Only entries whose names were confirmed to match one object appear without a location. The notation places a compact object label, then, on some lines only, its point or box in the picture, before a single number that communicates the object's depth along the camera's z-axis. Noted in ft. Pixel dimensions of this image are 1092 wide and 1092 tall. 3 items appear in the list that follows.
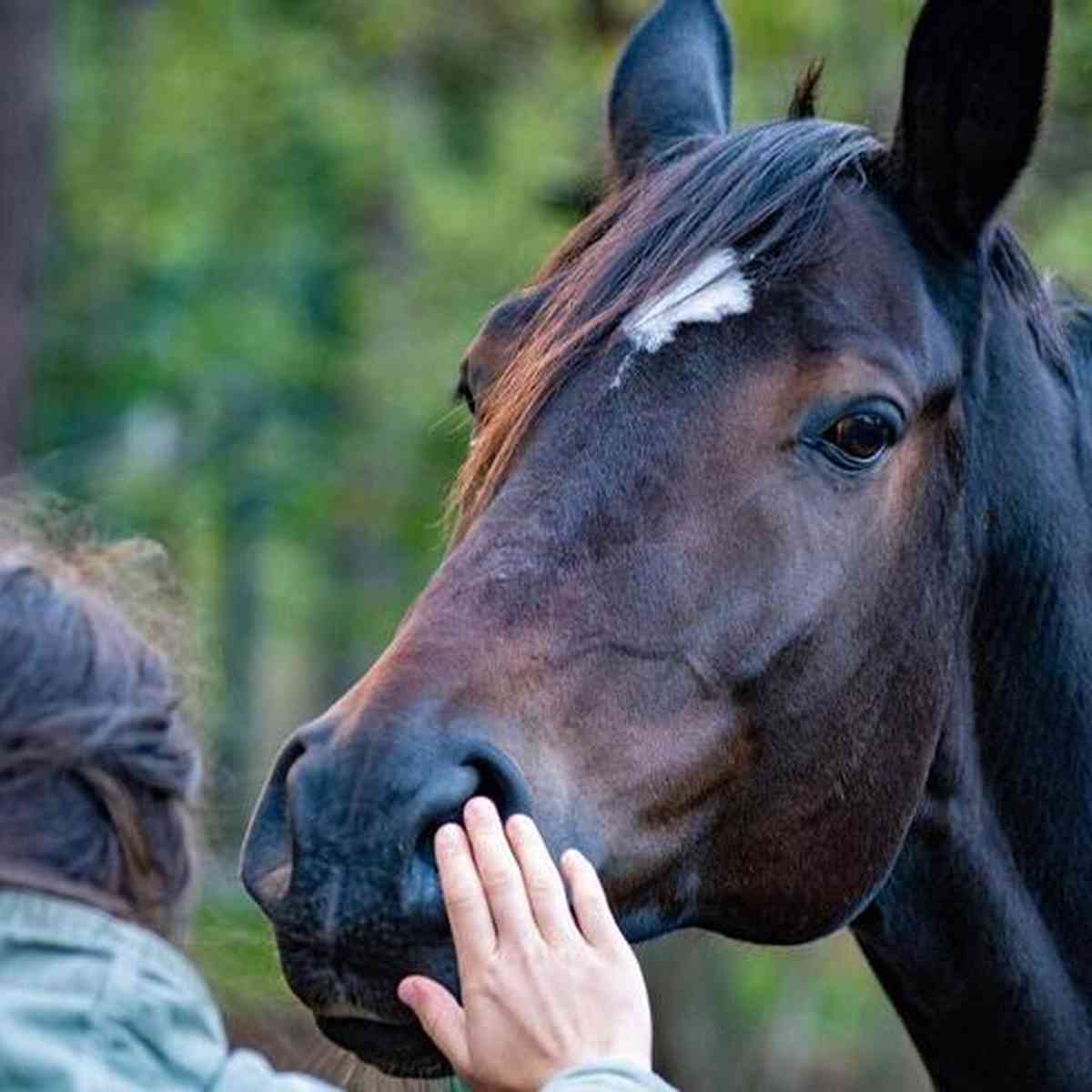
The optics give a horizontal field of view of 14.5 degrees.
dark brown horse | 15.79
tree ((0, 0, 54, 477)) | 57.10
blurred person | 14.30
